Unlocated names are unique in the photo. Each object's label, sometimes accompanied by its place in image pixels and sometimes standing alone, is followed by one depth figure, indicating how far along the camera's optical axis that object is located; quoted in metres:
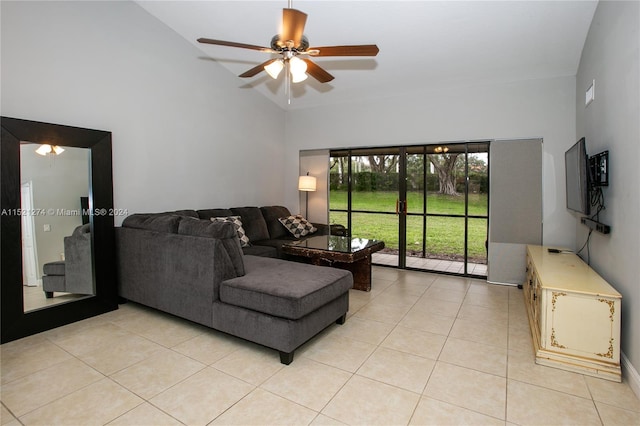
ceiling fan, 2.41
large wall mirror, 2.88
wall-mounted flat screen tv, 2.89
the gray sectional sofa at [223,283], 2.53
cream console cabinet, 2.33
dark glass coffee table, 4.02
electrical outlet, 3.28
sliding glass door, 4.96
